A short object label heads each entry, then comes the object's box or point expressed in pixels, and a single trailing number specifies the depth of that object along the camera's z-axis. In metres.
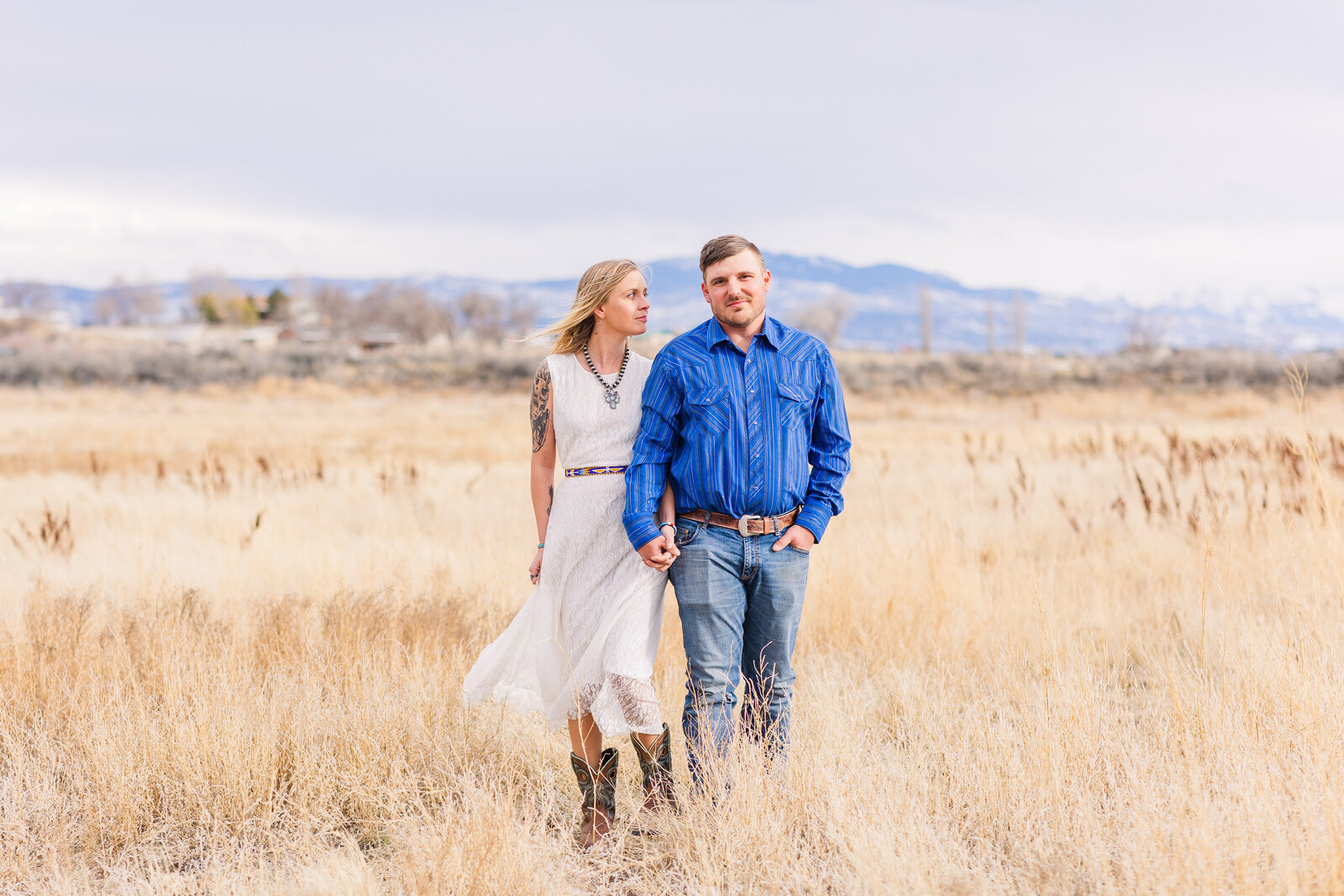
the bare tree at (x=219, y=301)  121.31
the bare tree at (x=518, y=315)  124.12
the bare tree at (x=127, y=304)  155.12
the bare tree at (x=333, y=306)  128.12
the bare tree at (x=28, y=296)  160.00
